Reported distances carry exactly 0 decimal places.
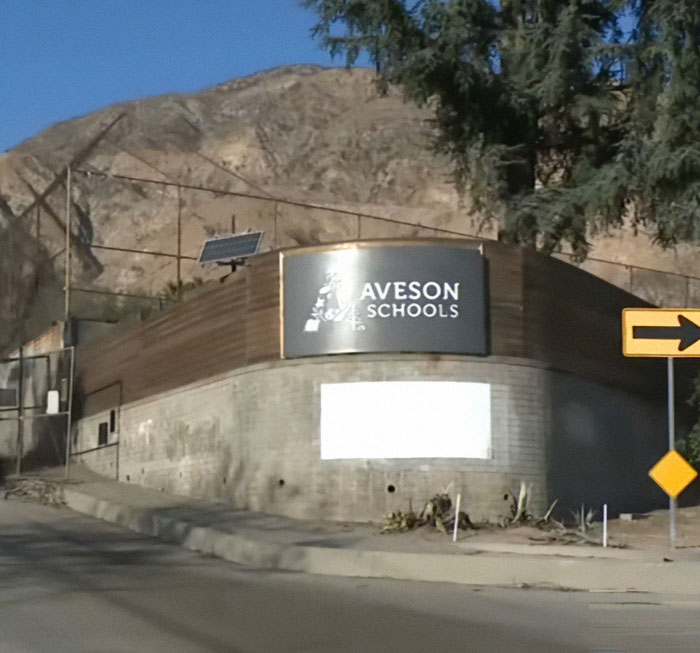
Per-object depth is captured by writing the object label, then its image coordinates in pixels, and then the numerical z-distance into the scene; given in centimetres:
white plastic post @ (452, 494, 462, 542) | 2057
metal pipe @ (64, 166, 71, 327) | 3400
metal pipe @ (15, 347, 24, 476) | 3316
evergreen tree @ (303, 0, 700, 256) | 3241
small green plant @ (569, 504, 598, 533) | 2210
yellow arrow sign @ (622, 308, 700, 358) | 1884
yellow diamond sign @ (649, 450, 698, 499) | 1836
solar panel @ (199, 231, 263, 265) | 3619
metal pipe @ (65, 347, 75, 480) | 3183
